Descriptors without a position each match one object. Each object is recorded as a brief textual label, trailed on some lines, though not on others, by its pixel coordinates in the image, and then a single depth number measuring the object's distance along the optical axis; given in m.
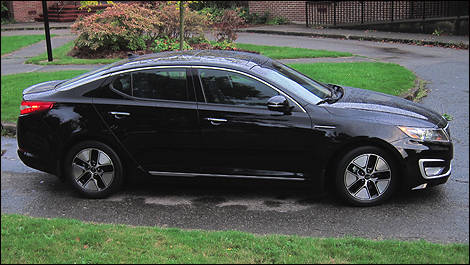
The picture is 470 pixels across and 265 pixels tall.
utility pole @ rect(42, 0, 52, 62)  15.82
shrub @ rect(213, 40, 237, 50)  15.81
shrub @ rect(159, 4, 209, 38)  16.39
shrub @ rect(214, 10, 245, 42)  16.05
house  22.19
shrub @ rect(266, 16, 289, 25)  26.61
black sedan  5.74
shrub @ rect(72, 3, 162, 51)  16.38
